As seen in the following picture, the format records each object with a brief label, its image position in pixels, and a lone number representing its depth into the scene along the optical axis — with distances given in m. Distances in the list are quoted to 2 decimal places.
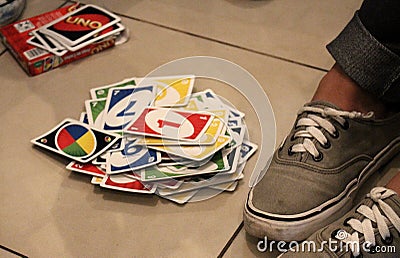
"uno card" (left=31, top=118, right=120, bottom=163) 1.03
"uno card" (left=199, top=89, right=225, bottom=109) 1.10
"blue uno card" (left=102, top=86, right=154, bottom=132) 1.08
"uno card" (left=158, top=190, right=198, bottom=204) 0.96
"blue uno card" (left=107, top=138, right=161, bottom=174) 0.99
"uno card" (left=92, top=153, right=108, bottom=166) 1.01
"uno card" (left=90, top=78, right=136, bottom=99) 1.14
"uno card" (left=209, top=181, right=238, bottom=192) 0.98
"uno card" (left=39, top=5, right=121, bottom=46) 1.25
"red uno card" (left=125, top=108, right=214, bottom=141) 1.01
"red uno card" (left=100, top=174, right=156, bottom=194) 0.97
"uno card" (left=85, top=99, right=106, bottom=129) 1.09
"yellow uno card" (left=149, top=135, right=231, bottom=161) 0.98
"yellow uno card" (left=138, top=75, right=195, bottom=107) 1.10
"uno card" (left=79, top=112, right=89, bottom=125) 1.10
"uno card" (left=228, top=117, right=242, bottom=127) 1.07
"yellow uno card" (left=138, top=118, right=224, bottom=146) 1.00
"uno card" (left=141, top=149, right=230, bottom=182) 0.97
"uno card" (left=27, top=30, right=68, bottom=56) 1.23
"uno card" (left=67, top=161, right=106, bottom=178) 1.00
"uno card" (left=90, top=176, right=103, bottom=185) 0.99
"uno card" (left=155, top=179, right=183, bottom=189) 0.97
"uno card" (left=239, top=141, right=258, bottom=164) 1.02
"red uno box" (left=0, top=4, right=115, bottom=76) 1.21
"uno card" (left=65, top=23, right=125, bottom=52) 1.23
